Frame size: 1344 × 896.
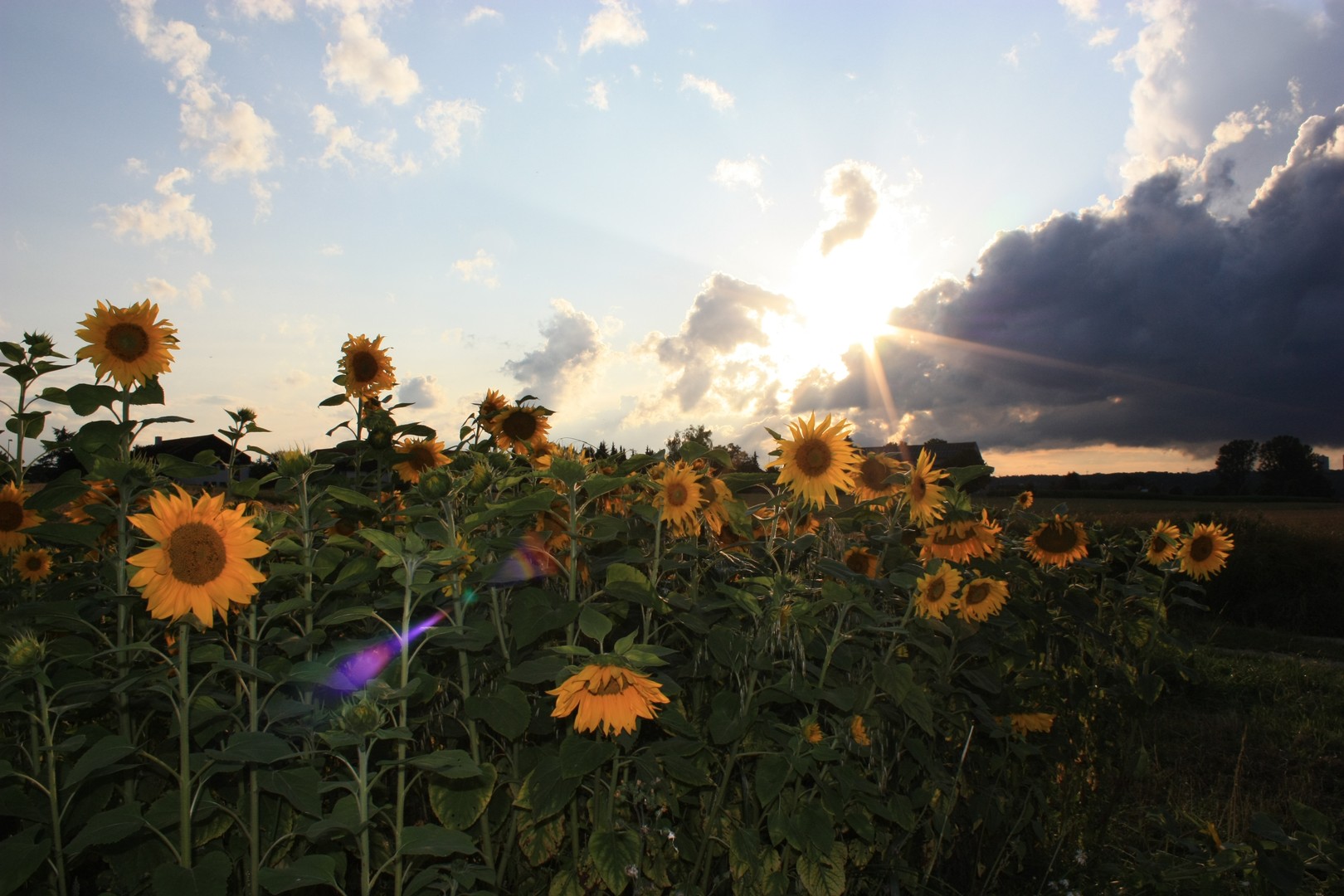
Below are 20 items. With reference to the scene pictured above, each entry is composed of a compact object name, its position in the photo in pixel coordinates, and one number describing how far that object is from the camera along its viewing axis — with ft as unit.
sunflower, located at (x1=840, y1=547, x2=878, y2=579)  10.14
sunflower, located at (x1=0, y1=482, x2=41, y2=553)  9.23
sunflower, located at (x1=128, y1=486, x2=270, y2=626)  6.04
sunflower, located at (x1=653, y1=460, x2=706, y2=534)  8.46
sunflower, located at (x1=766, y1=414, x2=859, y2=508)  9.36
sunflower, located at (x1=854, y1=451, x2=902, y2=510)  10.41
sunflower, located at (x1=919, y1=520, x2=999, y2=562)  10.56
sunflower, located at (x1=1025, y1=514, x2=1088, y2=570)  13.10
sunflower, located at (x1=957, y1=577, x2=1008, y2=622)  10.06
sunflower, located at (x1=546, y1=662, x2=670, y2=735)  5.92
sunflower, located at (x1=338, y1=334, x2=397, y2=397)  12.14
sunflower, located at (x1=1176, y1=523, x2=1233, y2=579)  14.99
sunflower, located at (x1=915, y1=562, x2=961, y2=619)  9.07
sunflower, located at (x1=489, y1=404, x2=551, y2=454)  11.15
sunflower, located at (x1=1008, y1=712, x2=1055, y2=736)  11.40
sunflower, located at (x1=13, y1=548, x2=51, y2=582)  10.46
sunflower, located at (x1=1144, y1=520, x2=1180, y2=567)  13.50
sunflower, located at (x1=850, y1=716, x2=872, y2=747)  7.94
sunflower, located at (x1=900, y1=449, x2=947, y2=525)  9.85
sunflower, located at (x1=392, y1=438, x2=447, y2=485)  11.21
